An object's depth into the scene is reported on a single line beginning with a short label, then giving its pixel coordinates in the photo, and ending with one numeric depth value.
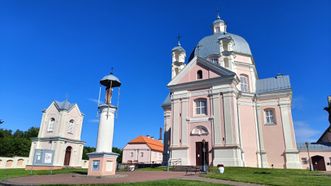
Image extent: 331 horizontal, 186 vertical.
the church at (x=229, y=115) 23.33
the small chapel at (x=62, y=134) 34.44
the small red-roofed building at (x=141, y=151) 57.25
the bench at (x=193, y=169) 19.12
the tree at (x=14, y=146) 52.16
